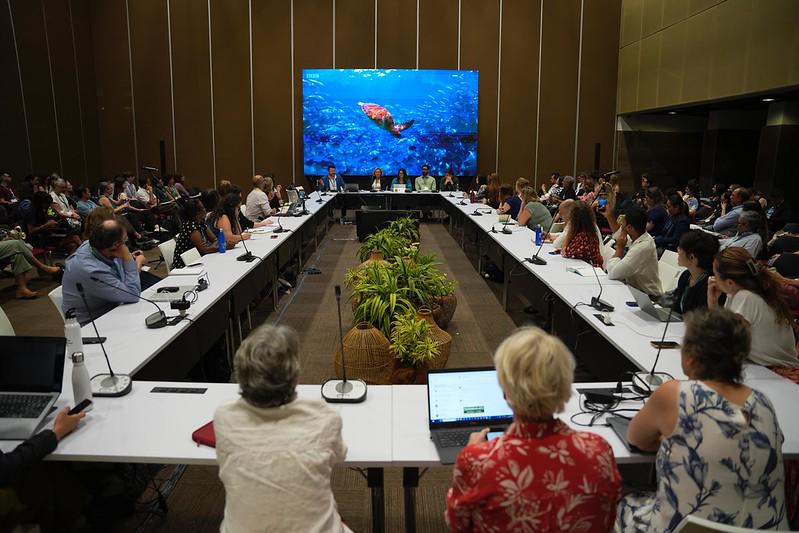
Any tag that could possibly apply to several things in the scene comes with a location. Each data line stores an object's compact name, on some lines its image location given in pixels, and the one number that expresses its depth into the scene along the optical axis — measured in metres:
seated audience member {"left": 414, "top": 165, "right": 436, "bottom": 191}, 12.12
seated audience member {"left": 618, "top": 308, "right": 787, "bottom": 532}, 1.65
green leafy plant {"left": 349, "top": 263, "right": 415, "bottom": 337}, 3.82
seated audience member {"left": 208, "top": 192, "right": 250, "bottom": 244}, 5.61
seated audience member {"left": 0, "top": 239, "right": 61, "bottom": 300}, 6.24
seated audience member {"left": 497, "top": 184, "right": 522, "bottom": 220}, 7.86
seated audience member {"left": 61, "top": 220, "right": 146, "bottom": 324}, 3.38
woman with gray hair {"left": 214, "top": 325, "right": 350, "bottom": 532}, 1.52
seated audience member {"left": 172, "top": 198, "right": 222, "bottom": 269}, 5.16
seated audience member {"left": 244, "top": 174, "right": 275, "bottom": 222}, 7.72
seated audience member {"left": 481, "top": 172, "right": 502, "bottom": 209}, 9.51
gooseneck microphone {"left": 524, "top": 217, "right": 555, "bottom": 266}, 4.85
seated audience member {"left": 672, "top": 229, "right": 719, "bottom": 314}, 3.22
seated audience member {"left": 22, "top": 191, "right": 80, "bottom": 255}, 7.13
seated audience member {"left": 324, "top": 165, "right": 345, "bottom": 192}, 11.98
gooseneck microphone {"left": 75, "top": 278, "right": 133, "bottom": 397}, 2.42
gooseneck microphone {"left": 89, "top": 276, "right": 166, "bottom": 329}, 3.19
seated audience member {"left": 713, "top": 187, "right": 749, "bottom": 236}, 6.69
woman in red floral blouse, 1.38
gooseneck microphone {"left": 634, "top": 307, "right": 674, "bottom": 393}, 2.47
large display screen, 12.65
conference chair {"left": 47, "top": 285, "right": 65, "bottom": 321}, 3.48
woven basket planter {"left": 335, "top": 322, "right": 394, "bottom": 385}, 3.50
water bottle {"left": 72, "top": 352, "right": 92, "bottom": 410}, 2.24
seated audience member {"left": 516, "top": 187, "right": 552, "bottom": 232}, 6.93
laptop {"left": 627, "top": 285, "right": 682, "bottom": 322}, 3.29
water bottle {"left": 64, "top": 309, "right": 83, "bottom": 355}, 2.51
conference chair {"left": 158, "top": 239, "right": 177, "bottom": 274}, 4.80
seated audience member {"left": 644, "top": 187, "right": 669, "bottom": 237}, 6.89
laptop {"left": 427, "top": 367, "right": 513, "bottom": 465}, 2.14
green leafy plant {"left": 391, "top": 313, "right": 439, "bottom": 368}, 3.41
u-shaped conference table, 2.03
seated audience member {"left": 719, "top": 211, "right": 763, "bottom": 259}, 4.93
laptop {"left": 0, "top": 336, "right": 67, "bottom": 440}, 2.20
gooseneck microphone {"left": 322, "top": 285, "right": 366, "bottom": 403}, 2.37
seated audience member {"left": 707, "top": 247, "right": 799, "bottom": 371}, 2.59
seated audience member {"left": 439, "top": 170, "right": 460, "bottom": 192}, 12.21
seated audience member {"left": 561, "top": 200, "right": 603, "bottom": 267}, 4.94
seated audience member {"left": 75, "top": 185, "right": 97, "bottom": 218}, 8.21
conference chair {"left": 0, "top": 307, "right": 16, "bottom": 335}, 3.08
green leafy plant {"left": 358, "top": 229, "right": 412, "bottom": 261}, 5.38
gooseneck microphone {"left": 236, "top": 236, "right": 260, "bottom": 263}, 5.05
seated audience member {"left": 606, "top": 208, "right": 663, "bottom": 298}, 4.08
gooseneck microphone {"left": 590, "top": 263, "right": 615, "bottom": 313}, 3.53
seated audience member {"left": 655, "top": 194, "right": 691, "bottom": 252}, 6.35
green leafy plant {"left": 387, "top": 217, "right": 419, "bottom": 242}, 6.38
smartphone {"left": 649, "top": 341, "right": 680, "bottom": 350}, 2.90
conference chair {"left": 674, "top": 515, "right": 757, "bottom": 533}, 1.43
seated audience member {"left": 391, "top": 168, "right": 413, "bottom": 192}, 12.18
